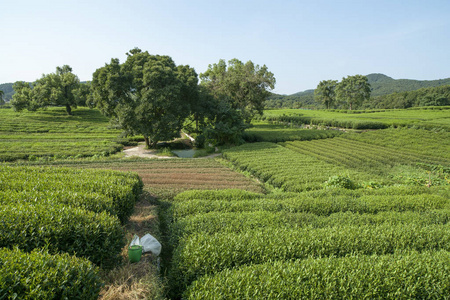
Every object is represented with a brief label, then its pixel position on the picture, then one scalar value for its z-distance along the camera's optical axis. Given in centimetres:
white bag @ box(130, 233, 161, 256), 652
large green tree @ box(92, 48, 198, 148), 2597
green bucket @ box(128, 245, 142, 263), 610
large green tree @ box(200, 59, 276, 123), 4172
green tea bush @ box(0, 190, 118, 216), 669
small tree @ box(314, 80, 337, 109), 9059
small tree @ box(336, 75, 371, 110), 7881
